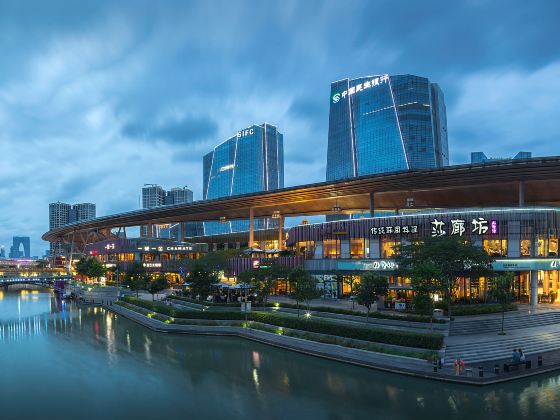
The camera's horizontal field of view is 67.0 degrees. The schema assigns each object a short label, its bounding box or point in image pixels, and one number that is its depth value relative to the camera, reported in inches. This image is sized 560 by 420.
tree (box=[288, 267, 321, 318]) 1694.1
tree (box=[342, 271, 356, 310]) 2059.5
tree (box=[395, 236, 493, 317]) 1573.6
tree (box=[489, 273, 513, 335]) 1422.2
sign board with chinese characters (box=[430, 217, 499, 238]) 1935.3
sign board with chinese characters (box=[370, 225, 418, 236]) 2076.8
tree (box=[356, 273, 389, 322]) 1488.7
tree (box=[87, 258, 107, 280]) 4088.6
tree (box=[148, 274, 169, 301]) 2650.1
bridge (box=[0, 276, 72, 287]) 5182.1
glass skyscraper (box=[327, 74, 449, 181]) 5787.4
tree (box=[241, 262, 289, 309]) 1978.3
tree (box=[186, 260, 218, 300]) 2201.0
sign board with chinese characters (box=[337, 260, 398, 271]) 2086.6
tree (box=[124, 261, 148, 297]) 3267.7
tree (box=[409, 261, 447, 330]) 1348.4
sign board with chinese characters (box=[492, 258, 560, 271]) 1900.8
